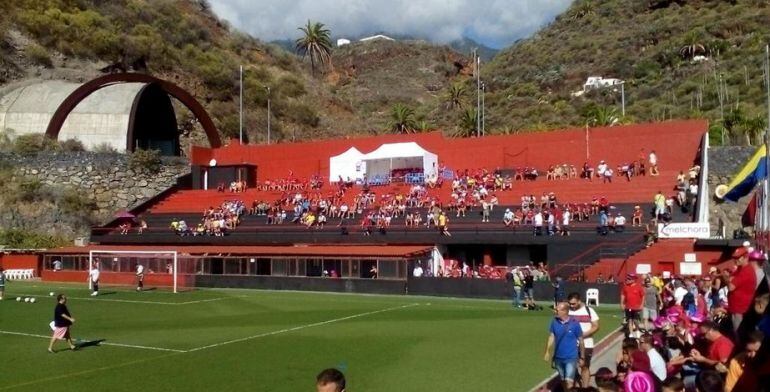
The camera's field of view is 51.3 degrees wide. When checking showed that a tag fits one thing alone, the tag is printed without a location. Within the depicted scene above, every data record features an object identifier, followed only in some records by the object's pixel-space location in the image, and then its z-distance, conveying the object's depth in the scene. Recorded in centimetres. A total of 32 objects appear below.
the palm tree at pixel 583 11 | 10979
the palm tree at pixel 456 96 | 9219
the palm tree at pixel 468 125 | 7145
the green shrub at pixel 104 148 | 5768
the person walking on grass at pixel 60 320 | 1880
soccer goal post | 4131
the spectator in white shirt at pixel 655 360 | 1023
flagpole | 1805
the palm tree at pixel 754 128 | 4900
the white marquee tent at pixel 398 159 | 4900
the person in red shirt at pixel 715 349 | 968
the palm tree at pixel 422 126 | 7653
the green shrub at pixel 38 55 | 7319
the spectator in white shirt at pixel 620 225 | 3594
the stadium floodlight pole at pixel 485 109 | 7119
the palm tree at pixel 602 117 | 6088
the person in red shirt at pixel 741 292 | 1091
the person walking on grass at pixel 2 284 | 3297
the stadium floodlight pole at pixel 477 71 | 6184
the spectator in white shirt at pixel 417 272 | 3666
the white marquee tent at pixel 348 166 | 5166
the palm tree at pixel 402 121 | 7871
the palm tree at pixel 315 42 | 11219
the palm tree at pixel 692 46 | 8288
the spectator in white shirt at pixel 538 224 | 3752
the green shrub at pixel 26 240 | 4995
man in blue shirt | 1169
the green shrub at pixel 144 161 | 5600
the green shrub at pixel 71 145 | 5806
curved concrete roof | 5928
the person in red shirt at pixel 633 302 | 1888
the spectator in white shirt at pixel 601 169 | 4256
